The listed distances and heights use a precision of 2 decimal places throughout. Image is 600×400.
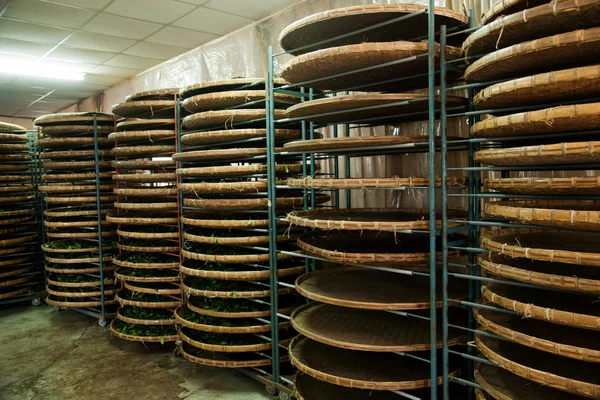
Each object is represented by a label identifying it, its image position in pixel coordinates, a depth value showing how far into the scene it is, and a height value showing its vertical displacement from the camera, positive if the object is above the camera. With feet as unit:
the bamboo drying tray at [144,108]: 15.72 +2.83
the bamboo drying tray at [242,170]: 12.31 +0.44
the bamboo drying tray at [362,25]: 8.38 +3.23
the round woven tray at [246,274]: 12.35 -2.41
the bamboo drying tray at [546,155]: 5.99 +0.36
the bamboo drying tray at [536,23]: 6.12 +2.30
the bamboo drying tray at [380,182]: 8.41 +0.02
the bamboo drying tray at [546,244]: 6.13 -1.09
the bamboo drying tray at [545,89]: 6.03 +1.31
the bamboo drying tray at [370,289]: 8.77 -2.33
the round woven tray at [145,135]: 15.87 +1.85
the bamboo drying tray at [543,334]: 6.19 -2.42
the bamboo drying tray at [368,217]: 8.32 -0.77
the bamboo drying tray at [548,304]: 6.16 -1.97
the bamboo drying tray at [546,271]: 6.11 -1.45
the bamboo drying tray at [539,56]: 6.08 +1.83
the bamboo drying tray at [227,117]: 12.52 +1.97
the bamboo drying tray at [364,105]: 8.55 +1.60
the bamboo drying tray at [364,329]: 8.64 -3.09
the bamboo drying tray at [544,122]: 5.98 +0.83
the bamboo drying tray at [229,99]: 12.59 +2.47
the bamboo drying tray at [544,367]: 6.17 -2.89
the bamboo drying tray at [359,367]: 8.63 -3.84
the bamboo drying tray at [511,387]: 7.13 -3.37
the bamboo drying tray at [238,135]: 12.41 +1.42
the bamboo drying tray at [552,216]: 5.90 -0.50
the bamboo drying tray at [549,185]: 6.07 -0.08
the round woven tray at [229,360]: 12.69 -5.00
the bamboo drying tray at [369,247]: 8.71 -1.44
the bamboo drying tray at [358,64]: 8.23 +2.40
